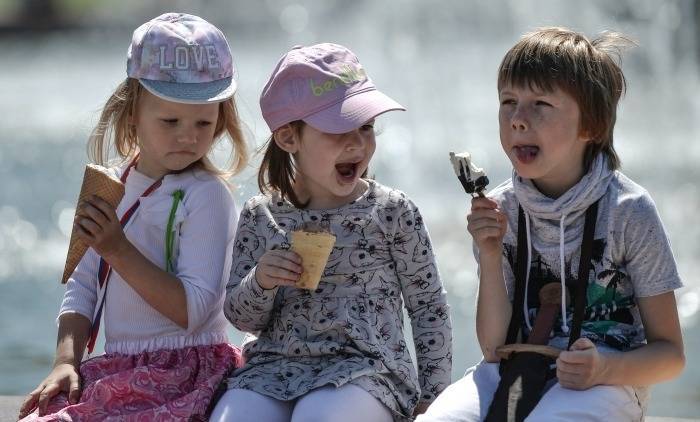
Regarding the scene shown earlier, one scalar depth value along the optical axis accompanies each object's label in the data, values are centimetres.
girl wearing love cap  670
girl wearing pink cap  650
